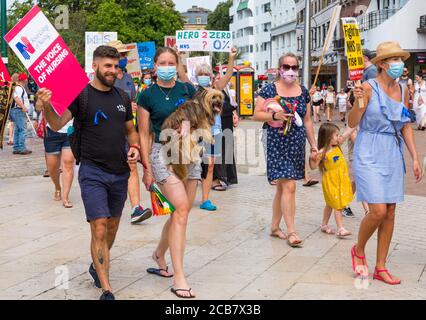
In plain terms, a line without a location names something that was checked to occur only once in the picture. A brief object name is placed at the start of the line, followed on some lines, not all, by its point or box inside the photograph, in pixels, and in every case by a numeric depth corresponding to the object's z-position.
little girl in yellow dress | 7.71
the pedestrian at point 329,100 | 33.69
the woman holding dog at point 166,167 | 5.50
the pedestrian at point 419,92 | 18.31
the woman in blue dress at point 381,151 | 5.84
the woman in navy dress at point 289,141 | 7.27
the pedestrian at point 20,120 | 17.08
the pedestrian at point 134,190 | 8.27
